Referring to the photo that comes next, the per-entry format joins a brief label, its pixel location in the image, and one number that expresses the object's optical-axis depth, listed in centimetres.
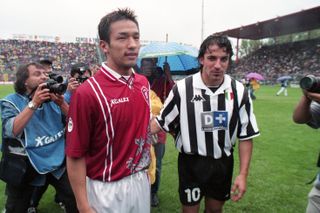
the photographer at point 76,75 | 363
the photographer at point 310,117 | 235
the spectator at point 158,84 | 427
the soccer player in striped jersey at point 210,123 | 263
